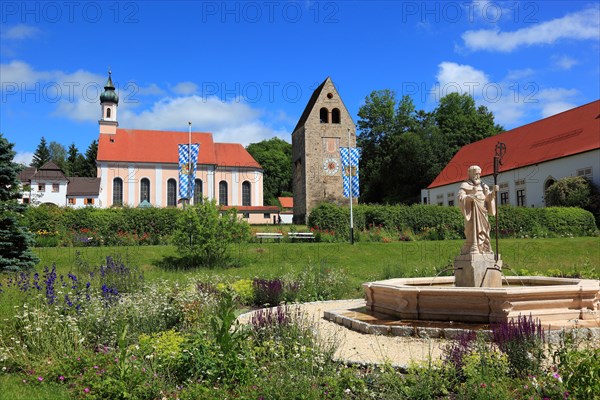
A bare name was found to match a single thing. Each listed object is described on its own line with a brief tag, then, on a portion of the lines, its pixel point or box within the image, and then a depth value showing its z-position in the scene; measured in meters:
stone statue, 9.59
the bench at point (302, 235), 27.06
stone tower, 44.38
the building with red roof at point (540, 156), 35.06
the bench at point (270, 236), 26.71
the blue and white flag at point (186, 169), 29.50
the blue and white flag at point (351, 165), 30.76
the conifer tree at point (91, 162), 82.62
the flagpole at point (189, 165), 29.42
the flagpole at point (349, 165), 30.60
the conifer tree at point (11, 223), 15.84
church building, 56.59
